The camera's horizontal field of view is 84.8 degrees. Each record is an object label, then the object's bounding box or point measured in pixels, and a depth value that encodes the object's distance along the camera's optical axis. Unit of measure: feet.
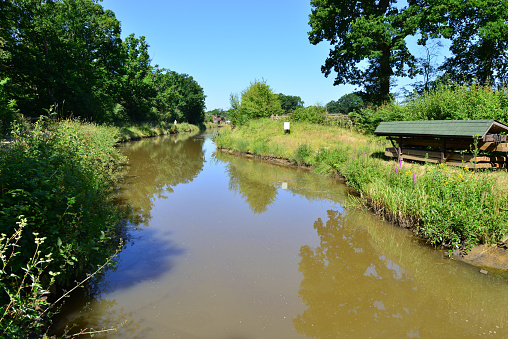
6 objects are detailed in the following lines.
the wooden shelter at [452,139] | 27.14
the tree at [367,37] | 66.28
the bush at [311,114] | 83.41
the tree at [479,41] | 58.59
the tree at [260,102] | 98.17
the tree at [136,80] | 126.52
